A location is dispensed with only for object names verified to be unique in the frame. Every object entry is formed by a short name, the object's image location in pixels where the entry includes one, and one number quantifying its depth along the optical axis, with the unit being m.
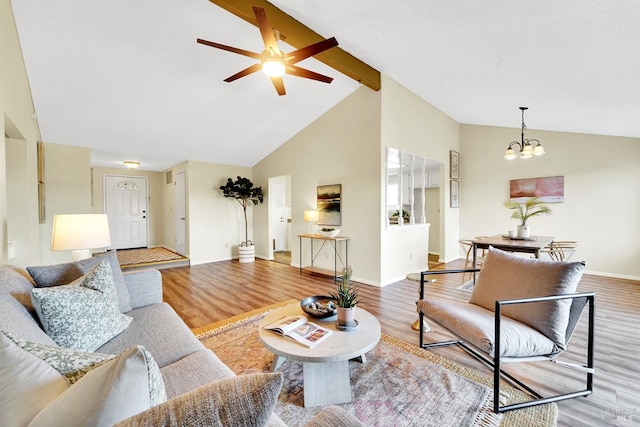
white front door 7.21
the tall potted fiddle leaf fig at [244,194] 6.02
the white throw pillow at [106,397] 0.52
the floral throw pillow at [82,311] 1.31
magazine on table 1.64
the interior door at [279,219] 7.38
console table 4.44
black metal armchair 1.61
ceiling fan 2.15
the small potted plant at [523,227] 3.90
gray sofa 0.50
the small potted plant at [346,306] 1.78
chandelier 4.07
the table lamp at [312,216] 4.94
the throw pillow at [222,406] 0.49
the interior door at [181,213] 6.13
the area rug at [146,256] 5.36
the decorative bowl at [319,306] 1.88
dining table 3.36
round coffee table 1.51
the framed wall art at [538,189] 4.98
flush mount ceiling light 6.09
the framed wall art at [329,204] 4.68
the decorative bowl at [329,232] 4.58
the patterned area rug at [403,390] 1.54
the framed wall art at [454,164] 5.83
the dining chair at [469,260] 4.45
